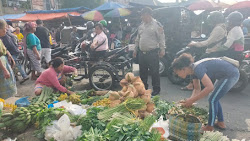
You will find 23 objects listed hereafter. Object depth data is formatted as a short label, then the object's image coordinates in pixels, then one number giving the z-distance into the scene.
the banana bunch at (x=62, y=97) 3.90
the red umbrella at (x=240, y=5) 12.15
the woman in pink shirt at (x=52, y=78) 4.19
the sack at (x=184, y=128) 2.46
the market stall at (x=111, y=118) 2.43
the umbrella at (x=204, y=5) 13.15
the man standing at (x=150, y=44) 4.64
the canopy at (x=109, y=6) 15.44
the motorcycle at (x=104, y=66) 5.32
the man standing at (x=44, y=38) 6.56
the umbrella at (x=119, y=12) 13.68
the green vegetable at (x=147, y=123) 2.42
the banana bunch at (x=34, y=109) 3.05
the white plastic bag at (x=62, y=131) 2.58
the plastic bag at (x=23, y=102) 3.64
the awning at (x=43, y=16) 18.41
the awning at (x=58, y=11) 19.75
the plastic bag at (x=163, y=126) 2.77
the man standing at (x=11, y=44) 5.47
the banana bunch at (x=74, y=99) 3.84
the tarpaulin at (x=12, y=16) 18.93
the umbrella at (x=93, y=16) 14.57
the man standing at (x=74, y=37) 9.68
